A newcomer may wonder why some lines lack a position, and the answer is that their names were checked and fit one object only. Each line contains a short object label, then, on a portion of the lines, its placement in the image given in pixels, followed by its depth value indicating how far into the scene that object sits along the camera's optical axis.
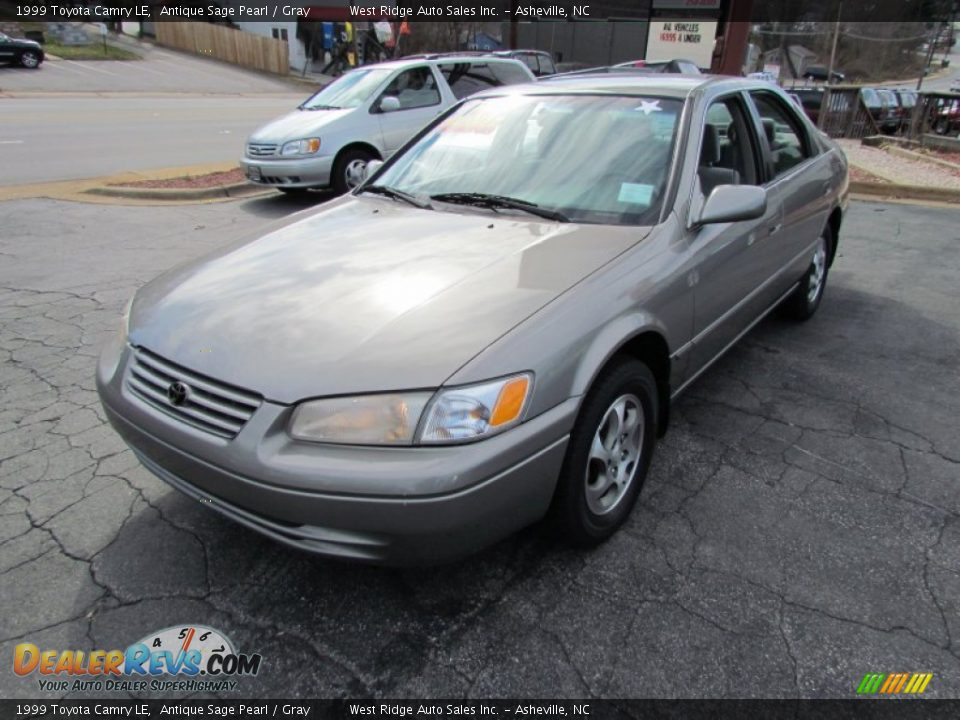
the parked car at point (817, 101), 16.55
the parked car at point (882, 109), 18.12
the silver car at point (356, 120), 8.03
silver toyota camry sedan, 1.85
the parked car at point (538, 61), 15.78
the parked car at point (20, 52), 25.09
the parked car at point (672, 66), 13.48
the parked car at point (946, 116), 15.02
